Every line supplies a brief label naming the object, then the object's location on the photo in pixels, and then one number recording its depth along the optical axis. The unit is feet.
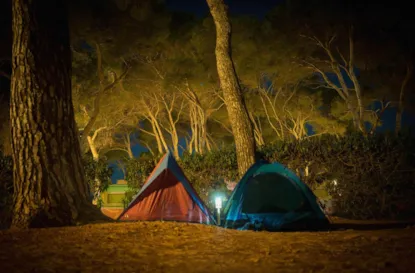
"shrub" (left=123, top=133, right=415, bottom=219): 30.53
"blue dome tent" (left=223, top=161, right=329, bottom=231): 26.00
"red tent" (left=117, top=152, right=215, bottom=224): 27.02
